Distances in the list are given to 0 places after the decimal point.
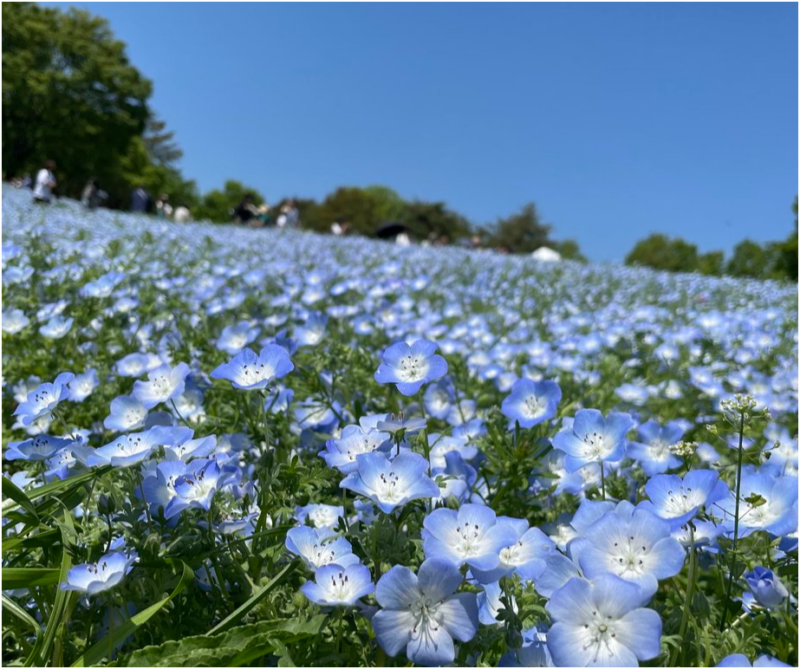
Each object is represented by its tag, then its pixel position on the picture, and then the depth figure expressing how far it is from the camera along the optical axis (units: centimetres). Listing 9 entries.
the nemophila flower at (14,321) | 196
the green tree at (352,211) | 3881
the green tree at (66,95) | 2395
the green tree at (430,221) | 3421
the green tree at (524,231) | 3074
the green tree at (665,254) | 1827
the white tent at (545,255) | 1131
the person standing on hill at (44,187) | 927
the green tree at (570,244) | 2739
